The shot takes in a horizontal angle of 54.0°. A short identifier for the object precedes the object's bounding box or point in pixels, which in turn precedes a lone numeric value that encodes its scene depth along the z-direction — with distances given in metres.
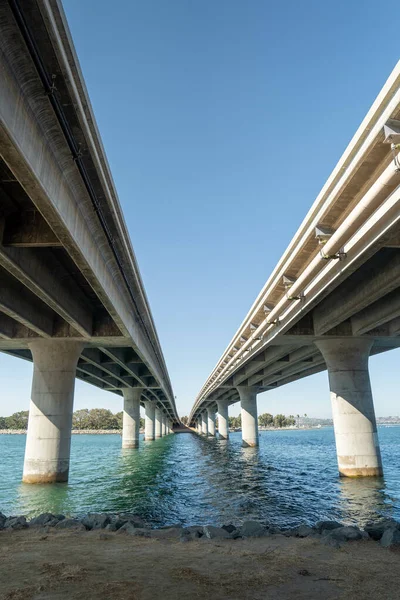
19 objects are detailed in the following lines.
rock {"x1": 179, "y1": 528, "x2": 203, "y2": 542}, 8.66
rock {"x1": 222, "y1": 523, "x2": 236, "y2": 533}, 9.55
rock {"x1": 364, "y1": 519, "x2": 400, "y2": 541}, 8.83
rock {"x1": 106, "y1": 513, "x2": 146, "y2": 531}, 9.97
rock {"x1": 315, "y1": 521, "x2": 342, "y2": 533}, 9.72
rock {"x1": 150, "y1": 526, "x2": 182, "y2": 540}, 9.07
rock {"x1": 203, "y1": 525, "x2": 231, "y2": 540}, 8.95
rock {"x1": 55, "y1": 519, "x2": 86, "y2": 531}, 9.95
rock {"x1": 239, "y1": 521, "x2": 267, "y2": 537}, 9.16
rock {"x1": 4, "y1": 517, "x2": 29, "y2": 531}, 9.91
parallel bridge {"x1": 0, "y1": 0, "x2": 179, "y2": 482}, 7.38
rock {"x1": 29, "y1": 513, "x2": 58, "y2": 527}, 10.33
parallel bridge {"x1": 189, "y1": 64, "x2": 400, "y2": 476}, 10.16
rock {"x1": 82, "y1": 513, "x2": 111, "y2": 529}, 10.22
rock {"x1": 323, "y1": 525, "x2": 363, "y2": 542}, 8.56
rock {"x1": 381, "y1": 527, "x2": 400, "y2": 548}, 8.01
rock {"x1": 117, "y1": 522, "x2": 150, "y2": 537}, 9.29
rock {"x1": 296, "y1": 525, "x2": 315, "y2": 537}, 9.37
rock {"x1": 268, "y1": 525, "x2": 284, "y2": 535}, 9.45
